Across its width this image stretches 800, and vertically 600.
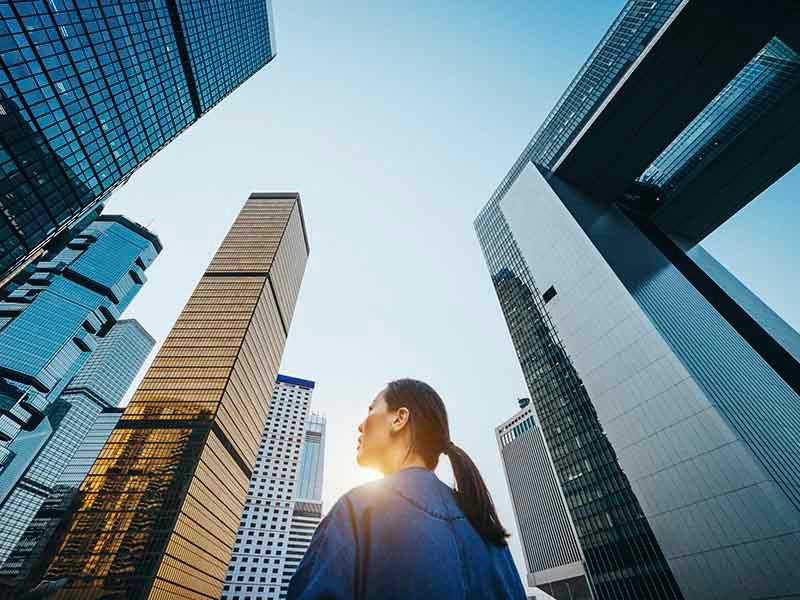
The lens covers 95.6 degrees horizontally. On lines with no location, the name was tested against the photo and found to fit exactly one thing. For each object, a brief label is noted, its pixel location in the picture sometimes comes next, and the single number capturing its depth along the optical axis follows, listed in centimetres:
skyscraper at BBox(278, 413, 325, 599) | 10869
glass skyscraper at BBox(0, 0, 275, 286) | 3691
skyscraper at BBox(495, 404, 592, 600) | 5559
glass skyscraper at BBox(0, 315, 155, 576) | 10244
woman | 124
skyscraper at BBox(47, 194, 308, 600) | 4947
